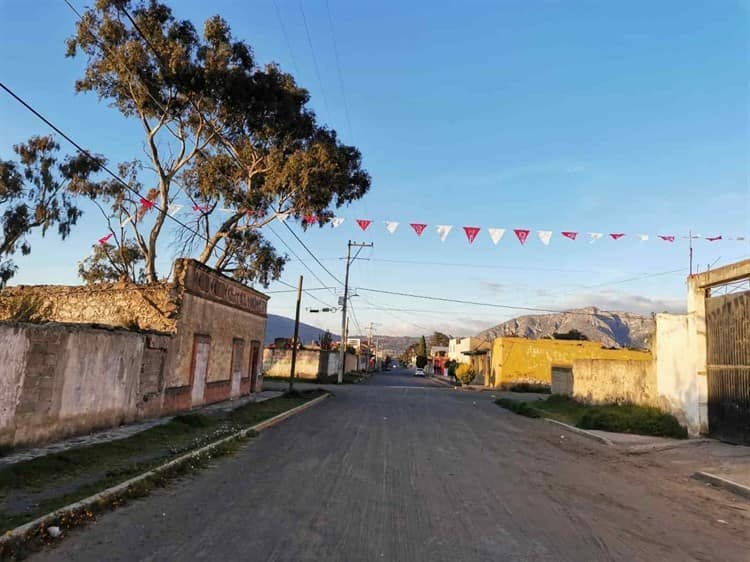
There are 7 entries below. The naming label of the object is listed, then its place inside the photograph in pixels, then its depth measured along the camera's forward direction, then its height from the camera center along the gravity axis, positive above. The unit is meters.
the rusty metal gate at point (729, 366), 13.22 +0.38
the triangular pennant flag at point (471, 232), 20.12 +4.79
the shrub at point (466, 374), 58.00 -0.92
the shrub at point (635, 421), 15.43 -1.35
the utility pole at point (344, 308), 49.15 +4.60
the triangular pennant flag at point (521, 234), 19.52 +4.67
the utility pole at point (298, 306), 30.85 +2.50
